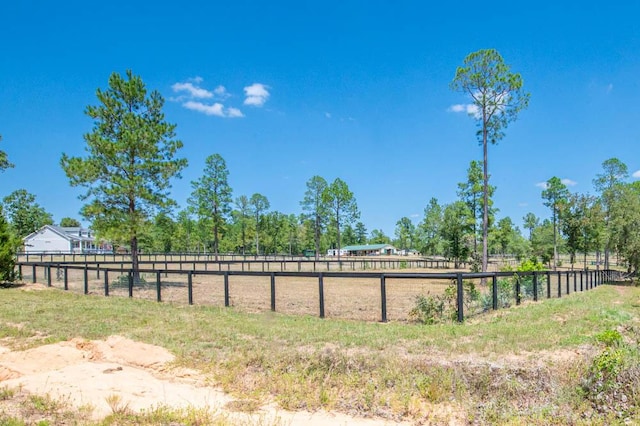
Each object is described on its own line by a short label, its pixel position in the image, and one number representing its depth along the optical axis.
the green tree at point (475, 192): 43.56
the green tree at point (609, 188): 40.48
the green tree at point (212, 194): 55.12
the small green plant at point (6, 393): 5.04
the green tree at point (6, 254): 18.67
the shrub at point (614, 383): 5.02
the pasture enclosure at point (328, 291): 9.90
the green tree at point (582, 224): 42.69
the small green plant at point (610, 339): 6.74
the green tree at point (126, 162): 21.27
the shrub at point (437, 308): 9.43
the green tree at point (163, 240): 81.03
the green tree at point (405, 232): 114.25
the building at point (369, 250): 109.31
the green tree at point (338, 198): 67.56
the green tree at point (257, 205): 78.50
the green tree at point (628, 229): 32.31
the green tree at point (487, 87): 24.23
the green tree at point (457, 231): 47.73
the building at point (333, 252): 108.28
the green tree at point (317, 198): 68.62
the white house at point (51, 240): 70.31
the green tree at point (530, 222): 97.00
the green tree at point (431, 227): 78.29
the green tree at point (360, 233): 128.38
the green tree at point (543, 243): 63.72
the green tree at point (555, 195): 54.78
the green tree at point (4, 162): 26.85
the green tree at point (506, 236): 76.69
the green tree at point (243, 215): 78.06
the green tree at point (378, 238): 136.39
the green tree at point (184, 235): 83.84
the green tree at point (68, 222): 120.74
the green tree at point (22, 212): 76.12
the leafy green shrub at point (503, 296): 10.89
